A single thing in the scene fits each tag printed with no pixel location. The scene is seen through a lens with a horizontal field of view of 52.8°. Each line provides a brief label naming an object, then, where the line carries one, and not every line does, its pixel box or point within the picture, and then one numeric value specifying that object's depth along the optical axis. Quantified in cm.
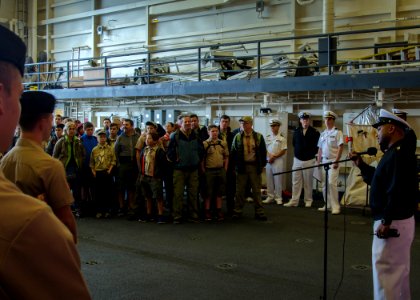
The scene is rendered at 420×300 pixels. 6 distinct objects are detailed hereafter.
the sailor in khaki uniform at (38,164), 229
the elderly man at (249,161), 751
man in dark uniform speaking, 311
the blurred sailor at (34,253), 78
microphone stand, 364
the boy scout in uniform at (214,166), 744
